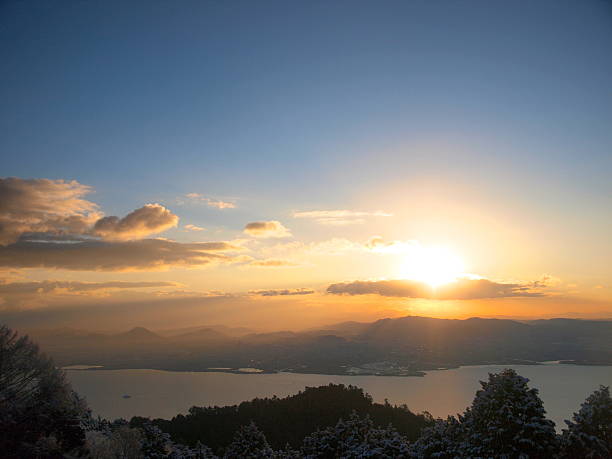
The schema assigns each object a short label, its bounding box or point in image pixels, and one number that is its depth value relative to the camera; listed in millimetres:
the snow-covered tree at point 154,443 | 20891
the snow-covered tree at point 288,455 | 20438
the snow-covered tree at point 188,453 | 21762
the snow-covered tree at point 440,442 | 16250
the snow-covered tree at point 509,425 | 14531
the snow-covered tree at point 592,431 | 13734
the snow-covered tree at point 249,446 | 20688
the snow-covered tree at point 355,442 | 17359
